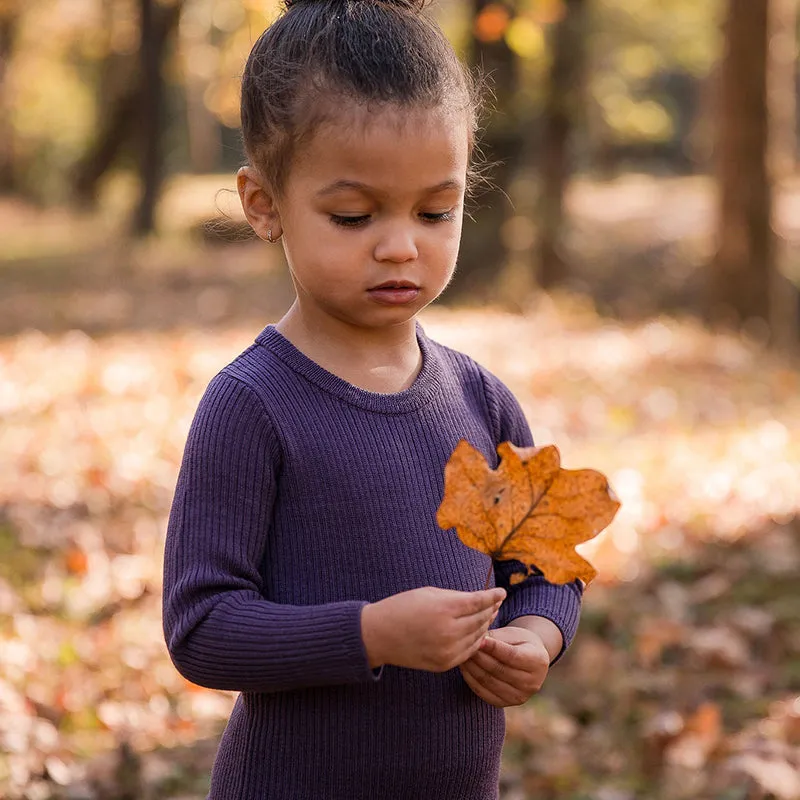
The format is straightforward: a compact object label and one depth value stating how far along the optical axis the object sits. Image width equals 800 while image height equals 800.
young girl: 1.70
